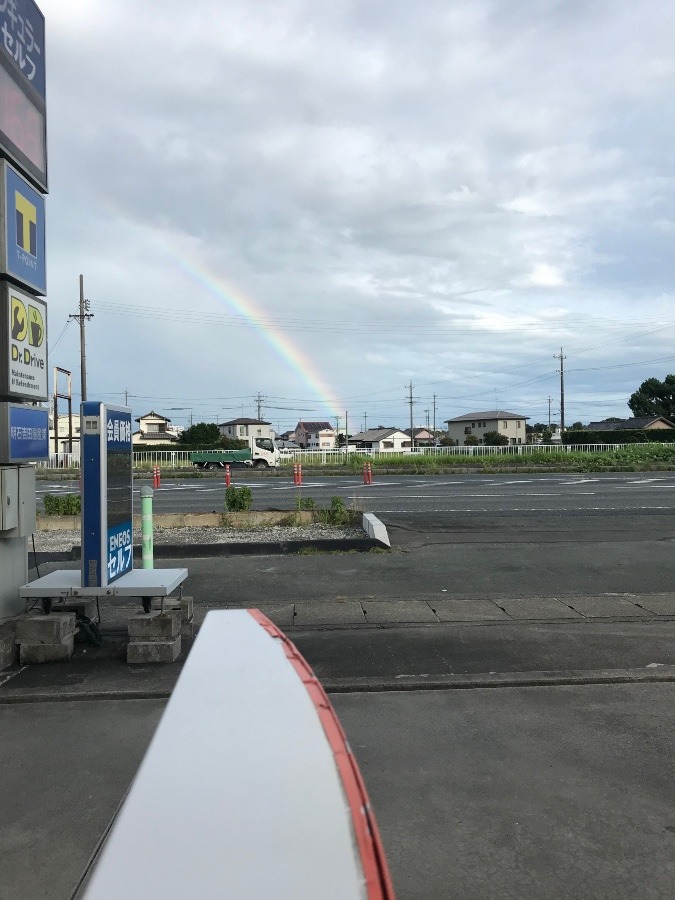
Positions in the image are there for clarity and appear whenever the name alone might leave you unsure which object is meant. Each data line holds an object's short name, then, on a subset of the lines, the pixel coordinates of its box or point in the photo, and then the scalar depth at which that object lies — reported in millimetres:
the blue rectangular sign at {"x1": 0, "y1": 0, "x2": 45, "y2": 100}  6184
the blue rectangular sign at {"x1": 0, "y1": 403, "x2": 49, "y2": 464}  6102
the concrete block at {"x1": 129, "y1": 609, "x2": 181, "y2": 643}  6199
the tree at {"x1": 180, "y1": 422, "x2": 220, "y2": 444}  78625
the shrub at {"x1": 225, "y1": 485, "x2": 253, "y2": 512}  14914
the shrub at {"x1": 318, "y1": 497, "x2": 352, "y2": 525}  14203
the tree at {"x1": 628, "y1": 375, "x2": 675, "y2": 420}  94256
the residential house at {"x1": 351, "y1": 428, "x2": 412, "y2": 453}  120625
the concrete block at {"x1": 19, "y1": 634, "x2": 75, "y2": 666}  6109
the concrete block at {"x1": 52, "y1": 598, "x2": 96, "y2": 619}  6703
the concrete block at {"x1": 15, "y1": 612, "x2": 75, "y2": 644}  6105
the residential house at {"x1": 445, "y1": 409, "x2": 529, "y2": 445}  108375
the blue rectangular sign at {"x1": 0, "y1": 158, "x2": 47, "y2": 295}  6078
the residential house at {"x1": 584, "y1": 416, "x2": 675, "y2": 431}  86312
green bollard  7977
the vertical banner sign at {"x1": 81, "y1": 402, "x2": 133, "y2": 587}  6176
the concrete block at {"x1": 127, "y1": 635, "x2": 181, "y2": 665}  6109
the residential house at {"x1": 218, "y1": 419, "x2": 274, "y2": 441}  124062
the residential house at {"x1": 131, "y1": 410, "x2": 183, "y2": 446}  116394
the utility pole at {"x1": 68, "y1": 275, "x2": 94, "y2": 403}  38750
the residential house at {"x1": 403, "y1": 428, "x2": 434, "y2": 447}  126012
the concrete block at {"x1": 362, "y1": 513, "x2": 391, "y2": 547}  11828
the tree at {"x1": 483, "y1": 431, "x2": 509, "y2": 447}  88438
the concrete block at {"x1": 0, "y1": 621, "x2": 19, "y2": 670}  5957
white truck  47906
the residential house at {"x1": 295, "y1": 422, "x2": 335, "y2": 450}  147625
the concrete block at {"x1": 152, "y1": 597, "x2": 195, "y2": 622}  6762
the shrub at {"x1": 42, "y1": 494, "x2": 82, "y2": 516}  14969
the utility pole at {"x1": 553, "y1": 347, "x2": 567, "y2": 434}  77375
